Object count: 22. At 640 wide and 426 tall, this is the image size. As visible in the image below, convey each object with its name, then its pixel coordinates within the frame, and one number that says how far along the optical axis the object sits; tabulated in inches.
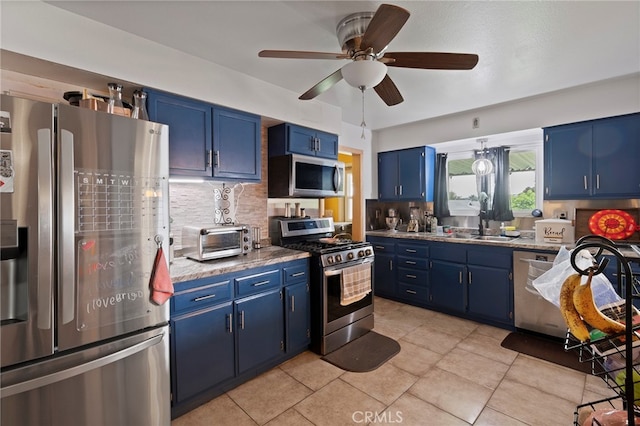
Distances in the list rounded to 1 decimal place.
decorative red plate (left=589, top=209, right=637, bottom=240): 112.0
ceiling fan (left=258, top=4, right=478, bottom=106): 68.2
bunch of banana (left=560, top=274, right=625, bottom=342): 29.6
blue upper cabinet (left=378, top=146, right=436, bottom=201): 170.4
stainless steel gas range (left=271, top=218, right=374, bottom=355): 107.8
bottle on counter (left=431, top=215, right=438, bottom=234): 171.6
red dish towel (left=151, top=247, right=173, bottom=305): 62.9
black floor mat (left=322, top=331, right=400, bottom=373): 100.1
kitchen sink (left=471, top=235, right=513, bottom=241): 138.6
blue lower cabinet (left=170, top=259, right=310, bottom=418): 76.8
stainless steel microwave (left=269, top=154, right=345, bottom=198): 120.2
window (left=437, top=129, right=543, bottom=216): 152.0
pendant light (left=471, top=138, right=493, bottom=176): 144.4
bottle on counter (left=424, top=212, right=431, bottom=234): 176.6
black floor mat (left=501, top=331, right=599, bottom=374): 99.8
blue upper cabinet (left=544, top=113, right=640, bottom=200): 111.5
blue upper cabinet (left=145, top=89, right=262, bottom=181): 88.7
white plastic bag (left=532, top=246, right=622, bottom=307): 34.0
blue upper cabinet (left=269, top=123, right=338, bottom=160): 121.3
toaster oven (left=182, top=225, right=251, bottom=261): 91.0
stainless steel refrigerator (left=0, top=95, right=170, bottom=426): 48.2
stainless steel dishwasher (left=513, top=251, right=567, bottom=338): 115.5
